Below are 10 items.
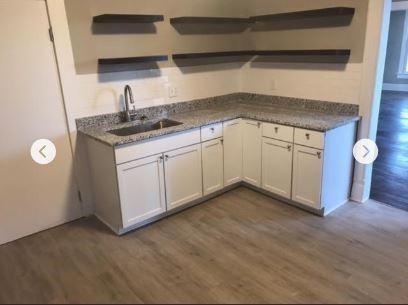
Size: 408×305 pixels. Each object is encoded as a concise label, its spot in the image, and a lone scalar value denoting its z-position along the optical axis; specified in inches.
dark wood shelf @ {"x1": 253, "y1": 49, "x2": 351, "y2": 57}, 120.1
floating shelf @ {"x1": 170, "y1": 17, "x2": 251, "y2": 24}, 130.6
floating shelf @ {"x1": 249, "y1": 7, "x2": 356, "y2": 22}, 115.0
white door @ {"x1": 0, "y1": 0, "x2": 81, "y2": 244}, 100.9
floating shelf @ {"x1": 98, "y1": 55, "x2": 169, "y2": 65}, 115.1
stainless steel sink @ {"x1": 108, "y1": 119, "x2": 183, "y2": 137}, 121.0
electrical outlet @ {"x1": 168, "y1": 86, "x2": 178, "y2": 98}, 137.7
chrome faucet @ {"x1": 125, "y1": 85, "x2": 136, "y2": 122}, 122.4
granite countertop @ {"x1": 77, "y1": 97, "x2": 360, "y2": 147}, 110.2
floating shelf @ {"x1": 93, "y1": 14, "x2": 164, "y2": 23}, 110.5
